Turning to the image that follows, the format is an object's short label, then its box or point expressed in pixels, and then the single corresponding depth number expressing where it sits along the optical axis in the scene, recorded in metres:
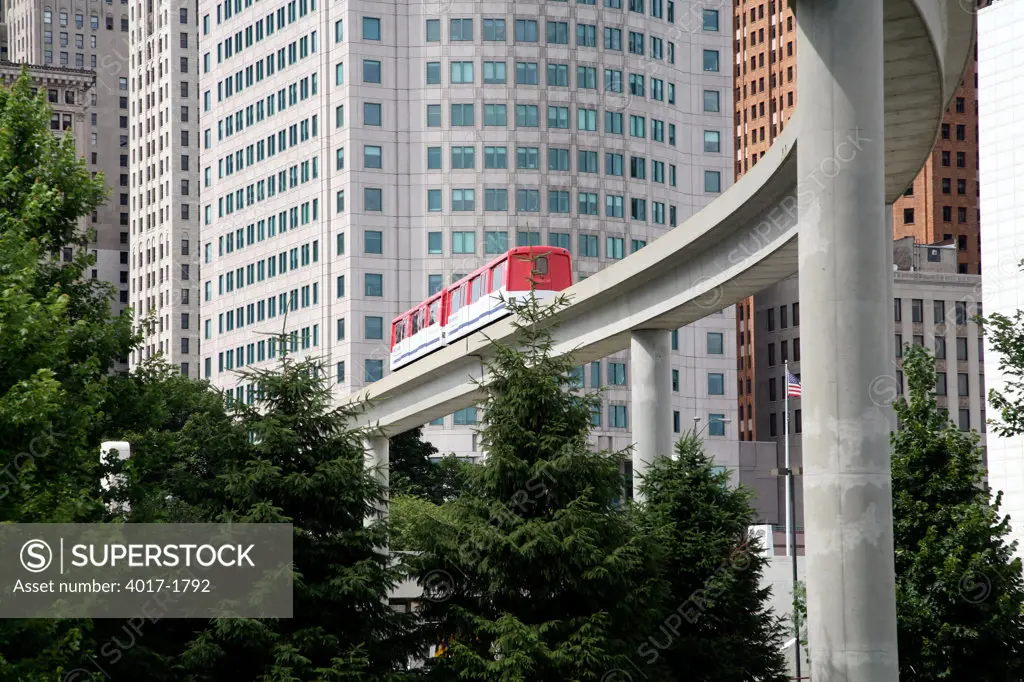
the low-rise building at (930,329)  150.75
